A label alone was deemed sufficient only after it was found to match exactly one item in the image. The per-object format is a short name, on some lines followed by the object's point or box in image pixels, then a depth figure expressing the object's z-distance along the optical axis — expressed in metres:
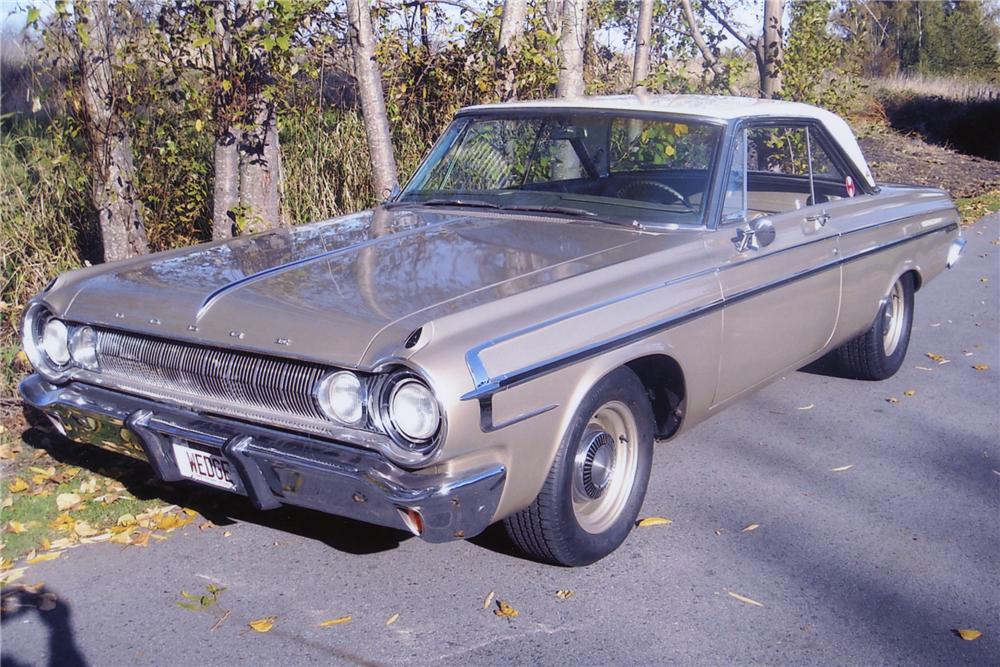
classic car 3.18
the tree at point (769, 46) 10.92
